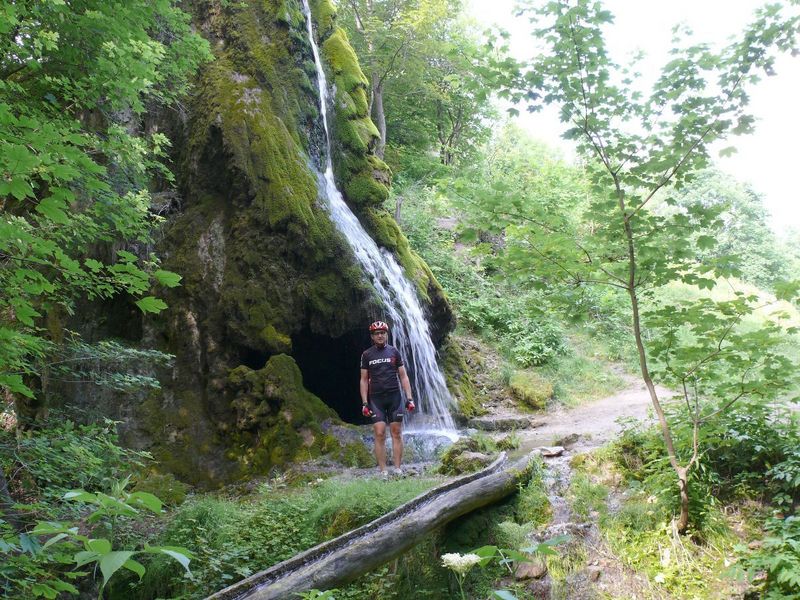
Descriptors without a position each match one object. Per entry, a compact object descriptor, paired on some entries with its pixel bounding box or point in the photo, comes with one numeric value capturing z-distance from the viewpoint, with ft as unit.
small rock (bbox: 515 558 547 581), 13.52
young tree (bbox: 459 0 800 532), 12.60
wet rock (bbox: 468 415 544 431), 33.58
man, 21.01
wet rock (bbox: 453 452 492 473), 18.68
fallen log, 10.40
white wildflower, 7.27
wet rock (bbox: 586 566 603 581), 13.04
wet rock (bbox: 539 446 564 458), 20.97
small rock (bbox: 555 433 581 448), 23.66
